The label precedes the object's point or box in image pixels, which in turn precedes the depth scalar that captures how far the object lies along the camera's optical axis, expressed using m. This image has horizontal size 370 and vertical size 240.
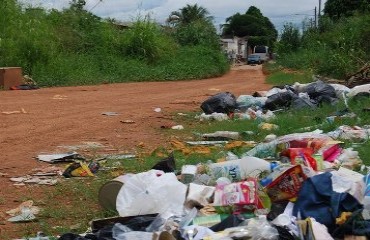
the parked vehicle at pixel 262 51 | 64.72
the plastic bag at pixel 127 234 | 3.68
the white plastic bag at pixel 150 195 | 4.24
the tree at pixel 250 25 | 87.19
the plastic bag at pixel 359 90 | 10.99
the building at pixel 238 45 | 71.05
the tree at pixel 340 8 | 41.30
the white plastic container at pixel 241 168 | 5.03
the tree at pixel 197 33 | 37.59
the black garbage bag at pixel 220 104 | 11.12
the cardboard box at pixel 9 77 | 17.80
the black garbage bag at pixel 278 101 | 11.05
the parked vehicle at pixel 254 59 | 61.75
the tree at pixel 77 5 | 30.88
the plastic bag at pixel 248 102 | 11.45
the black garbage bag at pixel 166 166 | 5.33
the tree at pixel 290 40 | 42.91
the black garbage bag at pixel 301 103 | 10.80
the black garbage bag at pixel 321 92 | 11.26
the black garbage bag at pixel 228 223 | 3.76
